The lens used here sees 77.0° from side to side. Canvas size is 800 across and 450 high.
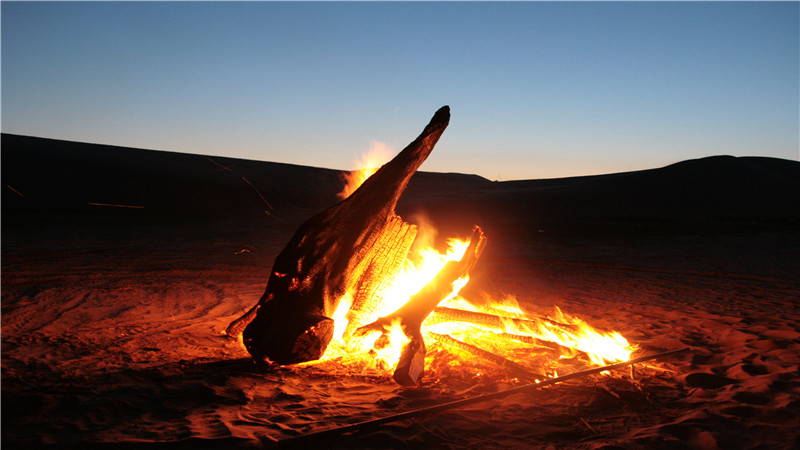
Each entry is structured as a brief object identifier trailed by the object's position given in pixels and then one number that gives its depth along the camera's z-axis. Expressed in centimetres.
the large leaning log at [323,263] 429
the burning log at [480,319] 536
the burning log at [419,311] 415
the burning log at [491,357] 431
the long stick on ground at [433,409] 309
